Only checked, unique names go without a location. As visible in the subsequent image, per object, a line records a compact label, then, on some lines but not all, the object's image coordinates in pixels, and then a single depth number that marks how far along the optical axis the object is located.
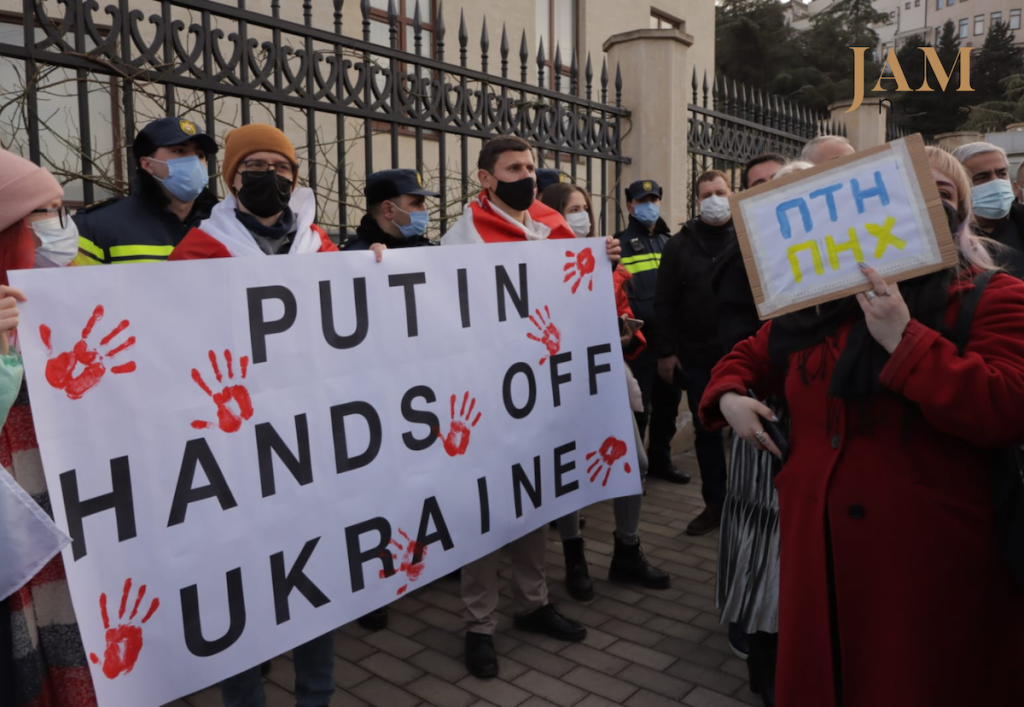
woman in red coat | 1.80
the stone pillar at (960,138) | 14.05
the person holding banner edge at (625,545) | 4.02
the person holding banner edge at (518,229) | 3.66
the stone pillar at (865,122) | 11.06
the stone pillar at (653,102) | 6.49
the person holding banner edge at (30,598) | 1.96
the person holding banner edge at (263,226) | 2.76
